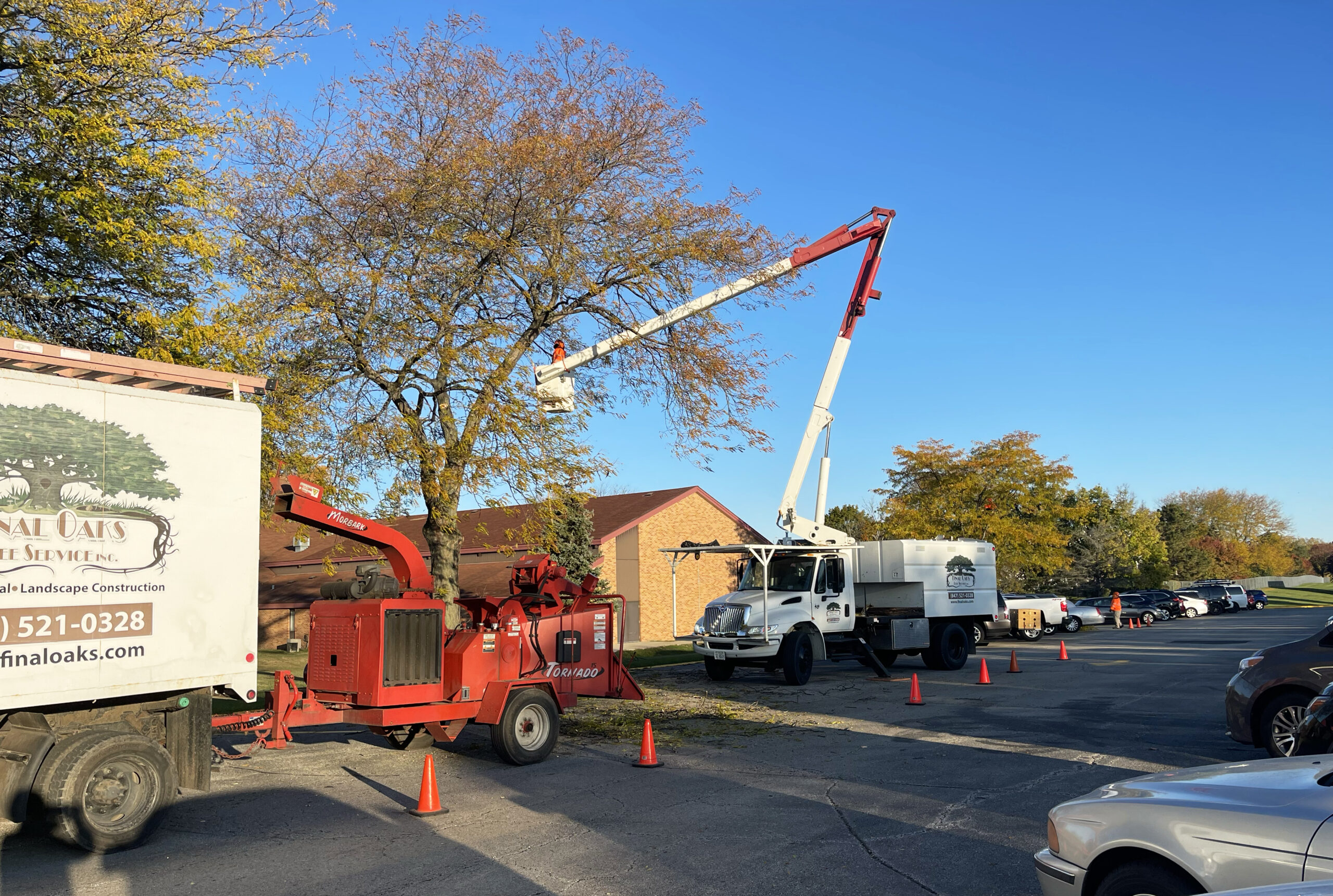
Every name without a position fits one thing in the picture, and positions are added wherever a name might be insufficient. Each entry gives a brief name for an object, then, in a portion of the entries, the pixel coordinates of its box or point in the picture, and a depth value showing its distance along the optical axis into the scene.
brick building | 40.78
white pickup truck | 35.88
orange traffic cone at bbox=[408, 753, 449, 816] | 9.05
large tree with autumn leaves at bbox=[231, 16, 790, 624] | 16.78
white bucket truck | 20.20
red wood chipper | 10.35
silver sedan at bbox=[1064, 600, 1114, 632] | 43.51
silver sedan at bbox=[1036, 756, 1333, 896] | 4.03
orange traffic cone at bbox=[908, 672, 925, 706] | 16.84
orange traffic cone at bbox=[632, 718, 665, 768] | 11.48
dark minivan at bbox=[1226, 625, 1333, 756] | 10.28
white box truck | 7.41
